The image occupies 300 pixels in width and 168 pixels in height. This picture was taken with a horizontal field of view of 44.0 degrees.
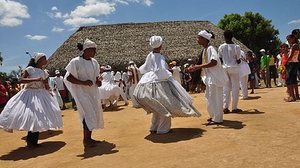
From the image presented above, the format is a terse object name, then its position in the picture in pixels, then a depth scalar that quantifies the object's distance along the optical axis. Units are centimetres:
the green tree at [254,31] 5197
